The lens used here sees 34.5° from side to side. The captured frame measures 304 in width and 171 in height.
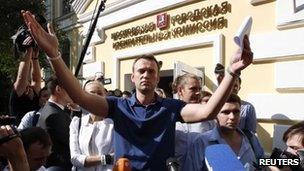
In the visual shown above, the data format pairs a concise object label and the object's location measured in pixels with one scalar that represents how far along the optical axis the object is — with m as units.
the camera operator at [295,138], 2.40
